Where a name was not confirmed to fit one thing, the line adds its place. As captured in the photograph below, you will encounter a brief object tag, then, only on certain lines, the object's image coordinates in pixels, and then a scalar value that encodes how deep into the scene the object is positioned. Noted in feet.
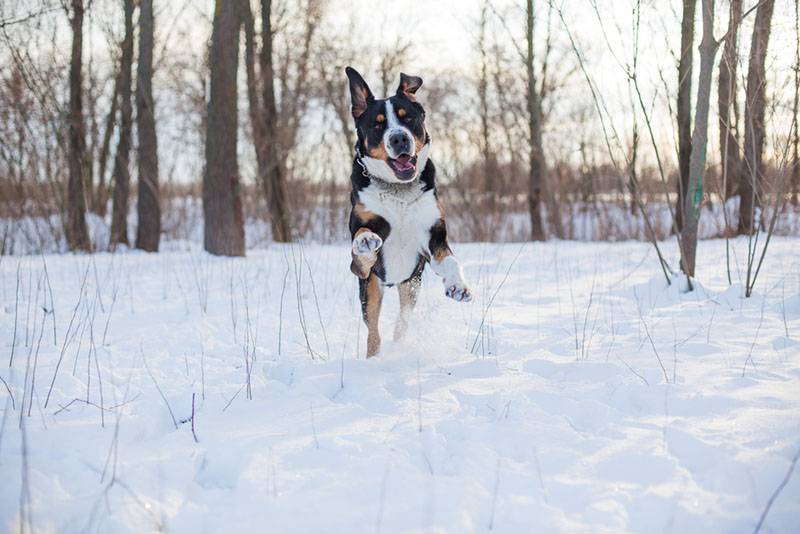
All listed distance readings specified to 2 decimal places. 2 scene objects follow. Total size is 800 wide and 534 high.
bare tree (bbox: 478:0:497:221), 57.88
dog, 10.39
